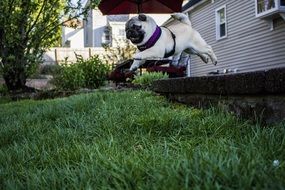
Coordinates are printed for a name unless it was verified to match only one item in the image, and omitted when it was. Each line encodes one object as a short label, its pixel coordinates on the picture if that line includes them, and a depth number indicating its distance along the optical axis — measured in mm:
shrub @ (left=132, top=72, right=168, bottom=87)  7793
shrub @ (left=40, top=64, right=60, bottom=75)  33231
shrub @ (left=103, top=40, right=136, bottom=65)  25578
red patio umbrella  8657
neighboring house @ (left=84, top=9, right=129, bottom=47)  43094
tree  11172
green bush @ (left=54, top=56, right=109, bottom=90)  11555
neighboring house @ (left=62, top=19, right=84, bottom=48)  57719
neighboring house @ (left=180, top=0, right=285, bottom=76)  15820
